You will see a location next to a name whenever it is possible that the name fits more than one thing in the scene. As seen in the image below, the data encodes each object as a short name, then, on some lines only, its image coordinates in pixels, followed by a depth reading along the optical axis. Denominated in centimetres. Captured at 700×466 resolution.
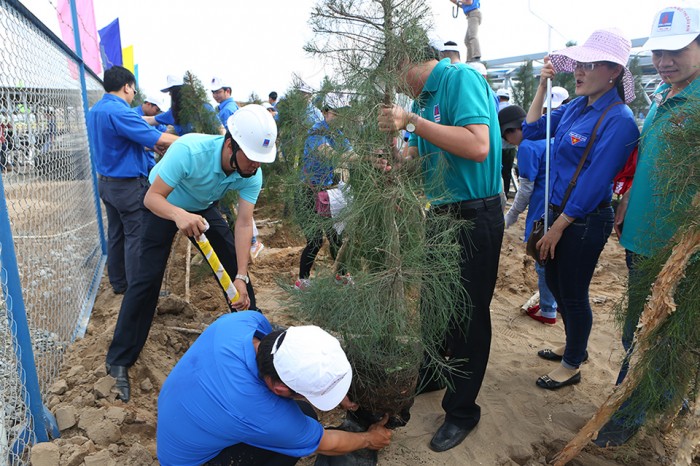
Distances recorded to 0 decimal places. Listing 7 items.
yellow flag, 1070
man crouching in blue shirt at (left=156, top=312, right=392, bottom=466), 165
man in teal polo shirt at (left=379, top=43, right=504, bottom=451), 200
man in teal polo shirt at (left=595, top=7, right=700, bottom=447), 203
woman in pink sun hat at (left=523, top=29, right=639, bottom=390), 235
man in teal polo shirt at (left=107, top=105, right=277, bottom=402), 251
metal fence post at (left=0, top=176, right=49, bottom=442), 205
